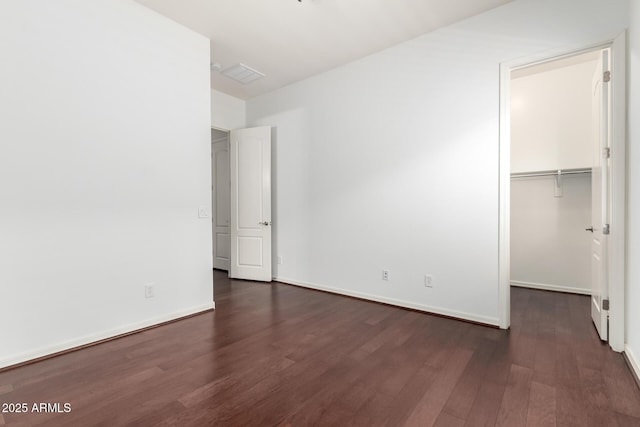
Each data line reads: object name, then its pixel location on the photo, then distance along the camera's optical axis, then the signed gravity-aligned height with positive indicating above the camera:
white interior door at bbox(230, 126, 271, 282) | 4.70 +0.13
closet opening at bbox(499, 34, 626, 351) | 2.81 +0.41
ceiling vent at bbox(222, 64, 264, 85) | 4.07 +1.96
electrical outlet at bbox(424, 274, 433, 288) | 3.28 -0.77
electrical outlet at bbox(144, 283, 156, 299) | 2.90 -0.76
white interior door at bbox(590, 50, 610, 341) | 2.44 +0.15
